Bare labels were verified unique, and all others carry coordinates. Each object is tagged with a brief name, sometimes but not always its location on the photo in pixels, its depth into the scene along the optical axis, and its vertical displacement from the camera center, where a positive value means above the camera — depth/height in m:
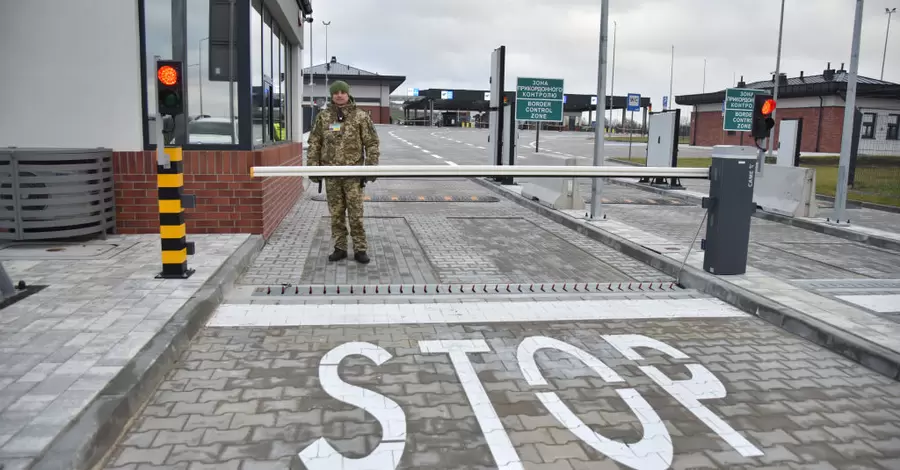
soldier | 8.28 -0.13
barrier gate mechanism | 7.18 -0.38
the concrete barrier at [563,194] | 13.17 -1.03
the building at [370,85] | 78.94 +5.60
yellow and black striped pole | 6.59 -0.83
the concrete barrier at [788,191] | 13.23 -0.86
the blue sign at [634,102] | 30.38 +1.72
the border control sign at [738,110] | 19.78 +0.97
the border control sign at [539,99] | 17.28 +0.98
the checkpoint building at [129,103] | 8.35 +0.30
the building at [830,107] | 39.97 +2.44
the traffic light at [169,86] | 6.32 +0.38
